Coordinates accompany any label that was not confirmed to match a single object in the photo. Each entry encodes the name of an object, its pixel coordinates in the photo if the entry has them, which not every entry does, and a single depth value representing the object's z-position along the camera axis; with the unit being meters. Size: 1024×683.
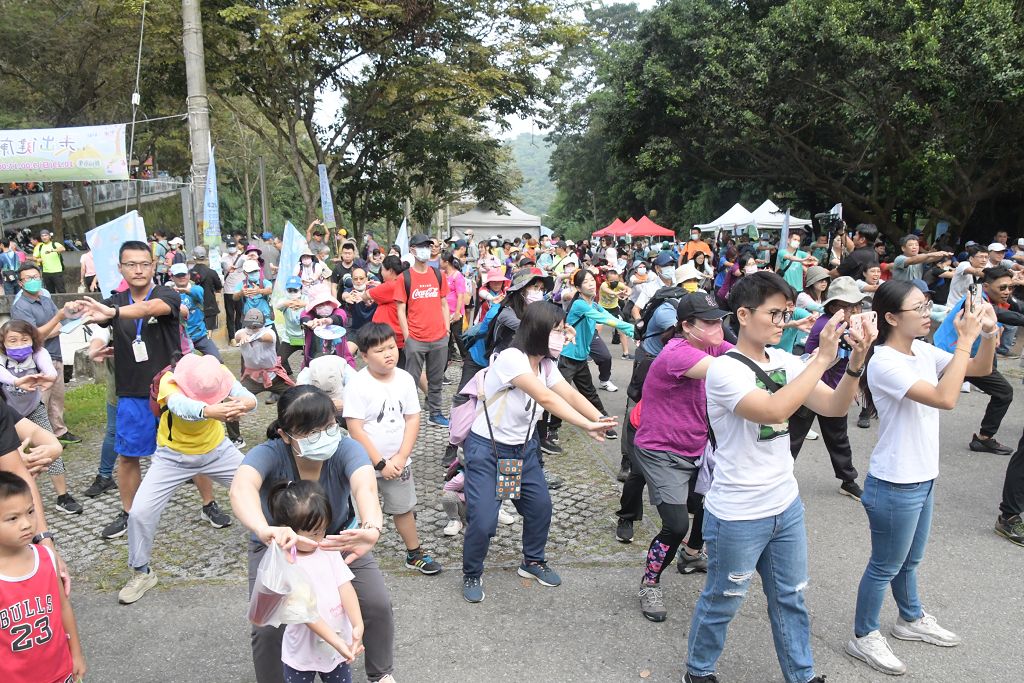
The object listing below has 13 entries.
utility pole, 11.20
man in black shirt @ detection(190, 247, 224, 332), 10.52
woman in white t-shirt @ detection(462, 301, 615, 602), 3.63
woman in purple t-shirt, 3.65
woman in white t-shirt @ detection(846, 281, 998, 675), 3.11
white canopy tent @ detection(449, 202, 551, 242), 28.80
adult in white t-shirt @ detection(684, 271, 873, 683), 2.74
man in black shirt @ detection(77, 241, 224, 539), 4.52
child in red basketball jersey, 2.37
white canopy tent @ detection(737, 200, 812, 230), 19.52
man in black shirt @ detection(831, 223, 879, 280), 8.11
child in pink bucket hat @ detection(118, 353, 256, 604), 3.78
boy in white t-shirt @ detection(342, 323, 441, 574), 3.87
